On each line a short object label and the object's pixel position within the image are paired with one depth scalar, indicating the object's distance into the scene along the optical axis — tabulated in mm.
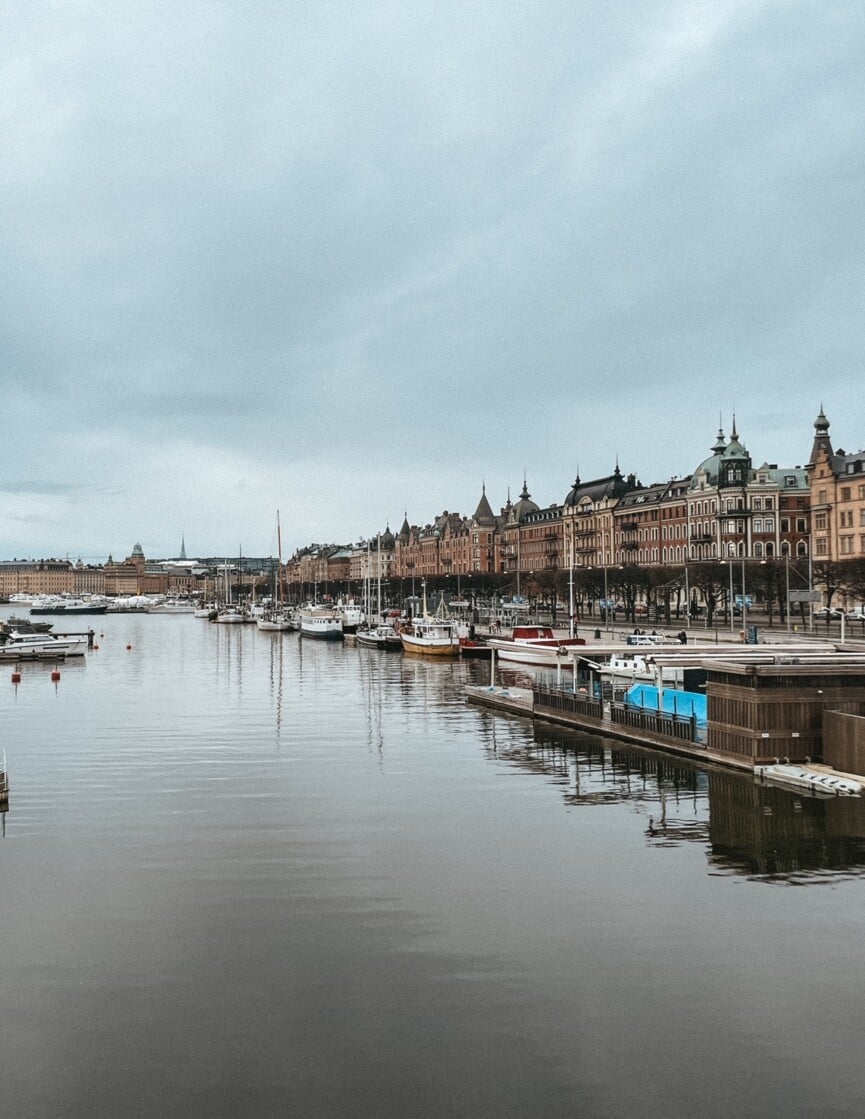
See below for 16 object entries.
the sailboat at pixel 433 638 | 96375
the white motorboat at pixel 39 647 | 96812
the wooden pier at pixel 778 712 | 34031
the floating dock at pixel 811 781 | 30312
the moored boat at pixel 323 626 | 131750
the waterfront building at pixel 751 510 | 131500
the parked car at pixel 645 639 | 71338
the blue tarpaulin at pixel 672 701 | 44469
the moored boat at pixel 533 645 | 82250
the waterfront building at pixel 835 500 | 110100
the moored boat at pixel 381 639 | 111250
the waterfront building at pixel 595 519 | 162750
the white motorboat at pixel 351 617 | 144525
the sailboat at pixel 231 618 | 191862
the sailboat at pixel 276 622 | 156875
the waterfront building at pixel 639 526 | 149625
